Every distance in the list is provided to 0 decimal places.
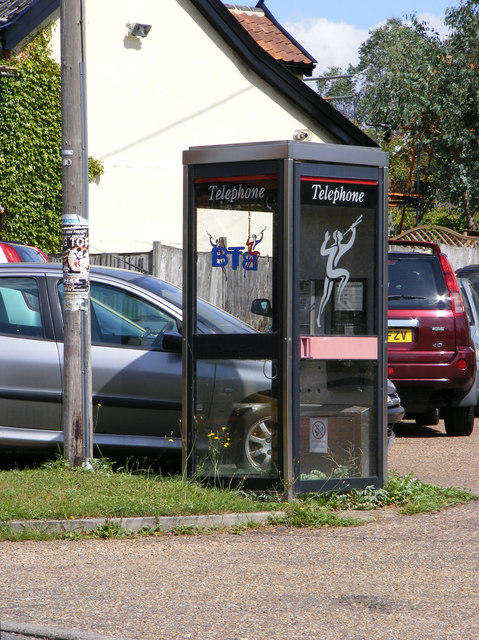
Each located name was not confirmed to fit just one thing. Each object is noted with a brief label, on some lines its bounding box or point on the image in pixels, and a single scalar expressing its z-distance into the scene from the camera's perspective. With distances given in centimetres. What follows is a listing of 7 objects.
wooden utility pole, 1472
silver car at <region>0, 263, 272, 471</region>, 1530
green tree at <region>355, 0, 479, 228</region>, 6225
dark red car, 2112
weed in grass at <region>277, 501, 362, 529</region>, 1259
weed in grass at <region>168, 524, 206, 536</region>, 1219
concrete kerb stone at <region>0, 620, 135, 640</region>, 790
